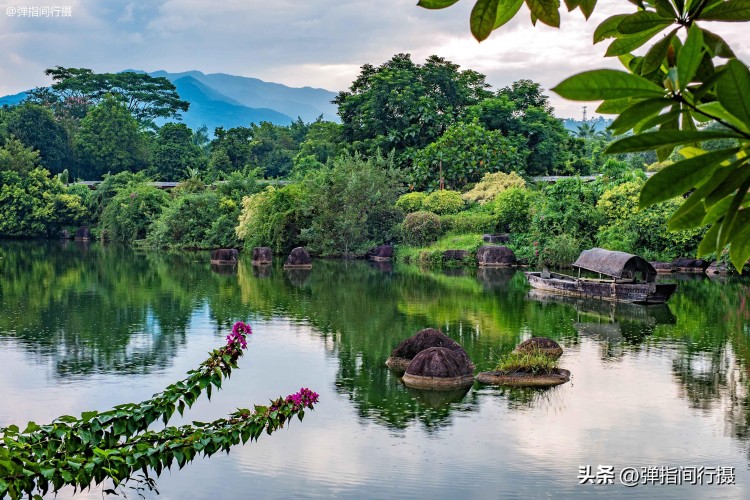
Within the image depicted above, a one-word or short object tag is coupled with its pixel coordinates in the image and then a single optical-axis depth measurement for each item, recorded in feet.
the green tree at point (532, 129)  128.26
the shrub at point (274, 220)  111.96
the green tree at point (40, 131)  160.25
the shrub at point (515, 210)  102.01
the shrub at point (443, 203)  108.88
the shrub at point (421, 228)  104.32
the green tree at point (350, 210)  108.27
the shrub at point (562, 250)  91.30
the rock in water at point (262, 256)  102.32
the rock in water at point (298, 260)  95.96
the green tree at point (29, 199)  139.54
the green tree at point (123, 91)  208.95
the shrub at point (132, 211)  136.26
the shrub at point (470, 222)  103.45
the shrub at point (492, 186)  109.29
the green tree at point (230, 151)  159.43
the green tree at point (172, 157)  167.32
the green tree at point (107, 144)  169.27
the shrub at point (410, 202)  110.99
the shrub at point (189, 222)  125.39
